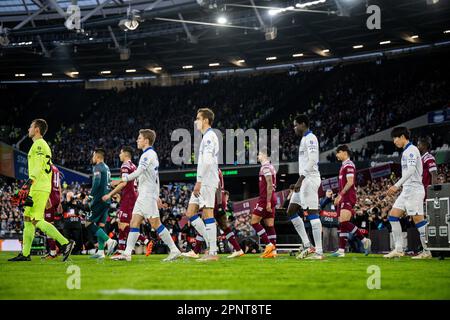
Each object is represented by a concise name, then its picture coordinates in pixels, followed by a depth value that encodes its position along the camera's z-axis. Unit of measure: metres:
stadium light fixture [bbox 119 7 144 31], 30.41
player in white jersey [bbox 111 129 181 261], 11.77
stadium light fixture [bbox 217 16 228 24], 34.56
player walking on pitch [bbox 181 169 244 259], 14.81
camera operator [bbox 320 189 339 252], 21.64
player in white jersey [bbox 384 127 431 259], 13.45
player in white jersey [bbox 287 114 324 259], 12.71
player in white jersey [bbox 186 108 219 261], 11.74
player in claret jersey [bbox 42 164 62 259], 14.93
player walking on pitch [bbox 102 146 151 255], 14.49
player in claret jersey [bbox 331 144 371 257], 14.30
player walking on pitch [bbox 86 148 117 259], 14.54
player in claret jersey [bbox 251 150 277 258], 14.68
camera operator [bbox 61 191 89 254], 19.38
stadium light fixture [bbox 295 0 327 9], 30.87
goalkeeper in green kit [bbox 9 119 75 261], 11.73
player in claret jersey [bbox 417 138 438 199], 14.50
